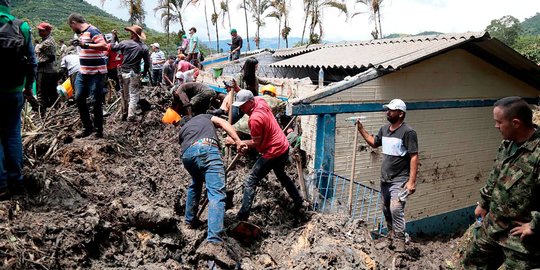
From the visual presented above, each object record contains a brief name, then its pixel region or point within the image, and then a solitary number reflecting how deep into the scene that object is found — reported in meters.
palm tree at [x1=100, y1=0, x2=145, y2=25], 22.34
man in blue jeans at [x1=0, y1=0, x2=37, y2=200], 3.46
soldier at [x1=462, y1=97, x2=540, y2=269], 2.82
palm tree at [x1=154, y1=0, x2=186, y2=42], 24.30
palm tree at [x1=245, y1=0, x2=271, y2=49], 23.31
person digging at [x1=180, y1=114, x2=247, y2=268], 3.70
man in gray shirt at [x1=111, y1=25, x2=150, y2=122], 7.36
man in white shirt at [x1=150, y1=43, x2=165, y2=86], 12.08
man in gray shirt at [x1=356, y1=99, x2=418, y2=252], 4.62
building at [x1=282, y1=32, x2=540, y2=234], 6.22
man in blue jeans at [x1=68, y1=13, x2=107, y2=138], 5.52
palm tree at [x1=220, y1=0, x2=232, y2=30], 25.03
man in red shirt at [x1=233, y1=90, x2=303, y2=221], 4.43
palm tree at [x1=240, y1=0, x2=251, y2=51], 24.43
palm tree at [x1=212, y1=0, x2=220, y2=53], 25.01
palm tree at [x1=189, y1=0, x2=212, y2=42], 23.38
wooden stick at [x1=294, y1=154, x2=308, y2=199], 5.55
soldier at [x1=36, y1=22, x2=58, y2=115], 7.44
